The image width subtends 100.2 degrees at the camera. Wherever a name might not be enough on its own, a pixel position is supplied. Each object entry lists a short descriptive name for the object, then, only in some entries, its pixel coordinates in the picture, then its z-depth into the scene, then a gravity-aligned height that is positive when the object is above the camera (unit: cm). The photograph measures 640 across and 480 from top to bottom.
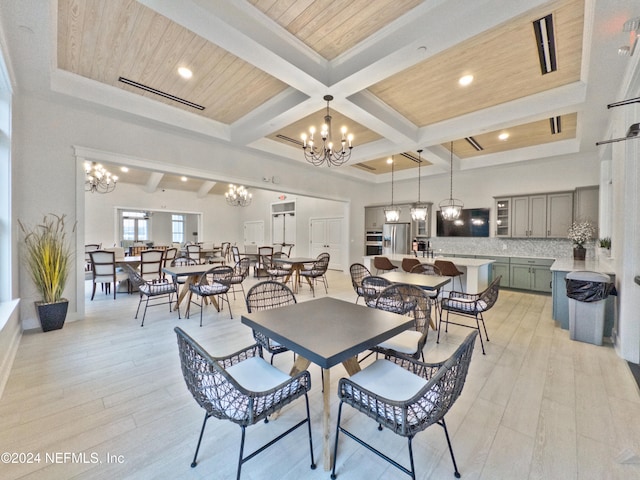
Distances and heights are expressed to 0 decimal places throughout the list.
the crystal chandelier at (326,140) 340 +130
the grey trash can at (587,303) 312 -83
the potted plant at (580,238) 477 -5
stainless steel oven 870 -23
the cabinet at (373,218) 865 +58
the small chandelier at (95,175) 622 +147
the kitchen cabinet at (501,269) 620 -80
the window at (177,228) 1339 +36
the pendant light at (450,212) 548 +48
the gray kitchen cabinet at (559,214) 572 +47
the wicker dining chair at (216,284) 404 -78
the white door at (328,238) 938 -10
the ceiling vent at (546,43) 244 +193
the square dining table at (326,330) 142 -59
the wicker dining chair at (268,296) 235 -56
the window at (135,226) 1168 +41
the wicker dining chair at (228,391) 129 -82
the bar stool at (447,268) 475 -60
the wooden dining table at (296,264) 616 -68
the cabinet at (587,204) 536 +63
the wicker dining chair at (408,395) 124 -85
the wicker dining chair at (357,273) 397 -56
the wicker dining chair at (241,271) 469 -65
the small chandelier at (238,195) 912 +141
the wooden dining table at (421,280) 331 -61
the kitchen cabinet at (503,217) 647 +45
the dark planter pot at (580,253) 477 -32
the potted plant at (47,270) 344 -45
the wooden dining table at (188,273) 410 -58
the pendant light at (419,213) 601 +49
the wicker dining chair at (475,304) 319 -85
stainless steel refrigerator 788 -8
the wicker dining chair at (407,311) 198 -72
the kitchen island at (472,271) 479 -66
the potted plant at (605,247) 417 -18
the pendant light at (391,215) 635 +48
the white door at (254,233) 1220 +10
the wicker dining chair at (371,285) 313 -67
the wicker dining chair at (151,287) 402 -80
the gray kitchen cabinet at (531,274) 574 -85
